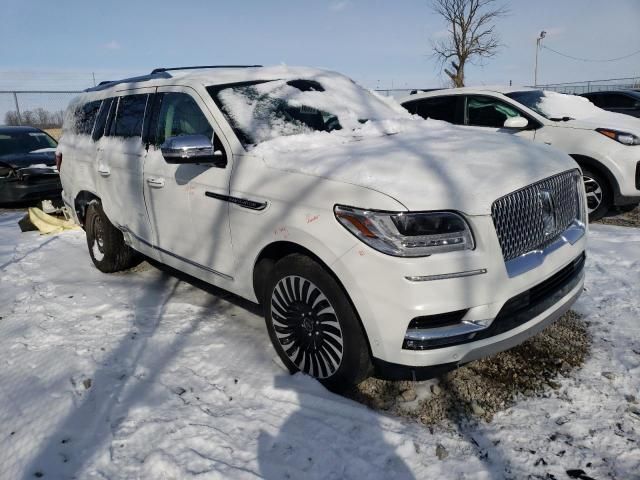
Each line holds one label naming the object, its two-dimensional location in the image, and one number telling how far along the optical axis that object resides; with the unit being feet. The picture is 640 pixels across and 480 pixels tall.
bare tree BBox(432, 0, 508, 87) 65.46
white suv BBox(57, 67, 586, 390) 7.55
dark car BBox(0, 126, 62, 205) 28.99
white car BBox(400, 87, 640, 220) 19.38
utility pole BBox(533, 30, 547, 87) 142.75
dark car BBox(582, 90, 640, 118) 37.70
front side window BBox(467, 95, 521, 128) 21.85
